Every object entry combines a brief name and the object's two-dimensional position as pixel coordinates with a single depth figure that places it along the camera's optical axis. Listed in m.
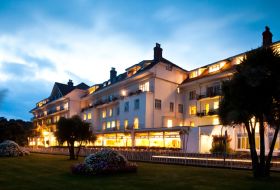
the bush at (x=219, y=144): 24.30
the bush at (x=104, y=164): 12.14
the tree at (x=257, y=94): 10.85
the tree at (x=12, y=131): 40.67
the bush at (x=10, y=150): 26.83
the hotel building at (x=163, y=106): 28.28
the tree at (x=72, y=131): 25.75
